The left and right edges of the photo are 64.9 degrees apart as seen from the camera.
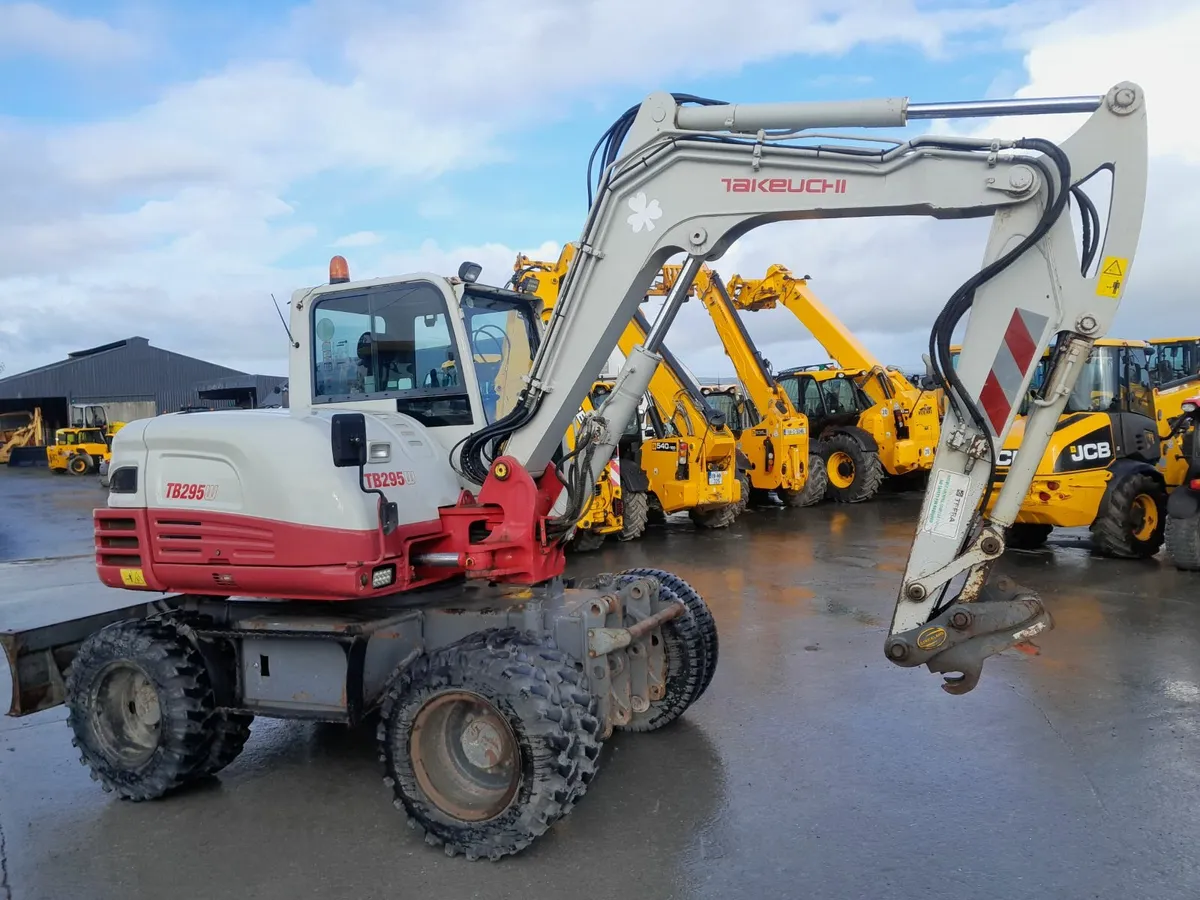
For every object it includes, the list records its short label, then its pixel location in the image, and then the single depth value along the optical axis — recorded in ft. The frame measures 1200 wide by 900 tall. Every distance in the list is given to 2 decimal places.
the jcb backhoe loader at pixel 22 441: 129.29
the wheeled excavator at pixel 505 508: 13.20
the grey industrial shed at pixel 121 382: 142.00
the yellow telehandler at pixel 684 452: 44.83
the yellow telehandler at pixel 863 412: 56.39
